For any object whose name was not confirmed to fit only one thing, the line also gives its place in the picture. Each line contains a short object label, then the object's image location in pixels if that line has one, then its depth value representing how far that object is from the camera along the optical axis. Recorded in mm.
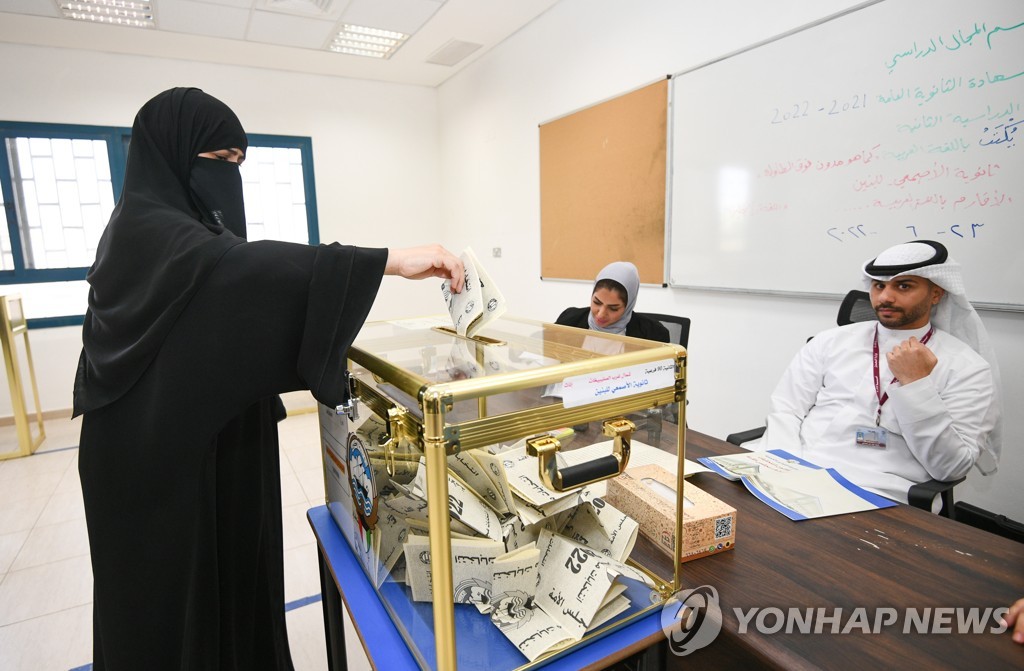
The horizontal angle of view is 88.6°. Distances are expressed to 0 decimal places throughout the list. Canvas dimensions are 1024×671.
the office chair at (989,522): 1284
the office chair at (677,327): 2164
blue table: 715
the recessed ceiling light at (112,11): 3335
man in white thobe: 1560
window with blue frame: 4141
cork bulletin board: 3010
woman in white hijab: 2242
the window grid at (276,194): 4875
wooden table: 714
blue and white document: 1102
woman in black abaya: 784
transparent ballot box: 630
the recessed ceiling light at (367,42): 3943
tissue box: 875
